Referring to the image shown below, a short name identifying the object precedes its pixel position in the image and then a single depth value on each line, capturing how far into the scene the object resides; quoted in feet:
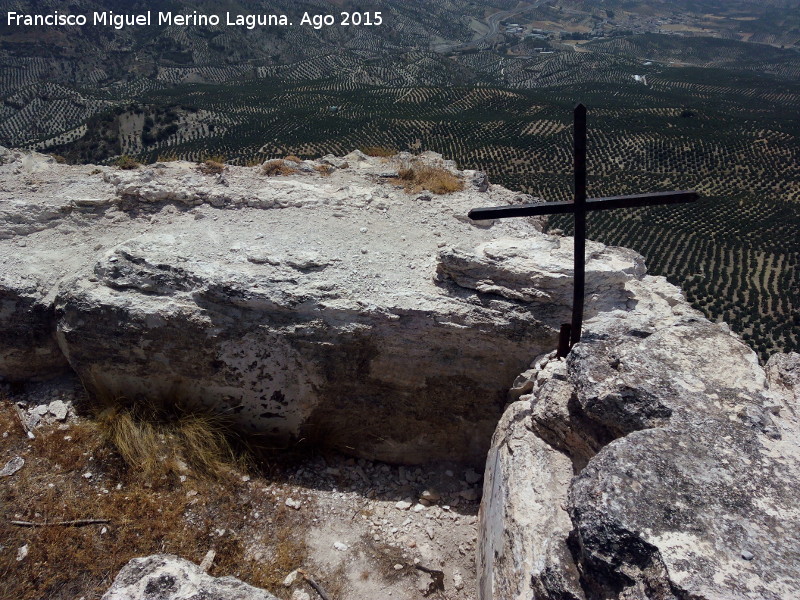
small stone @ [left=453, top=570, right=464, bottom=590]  16.24
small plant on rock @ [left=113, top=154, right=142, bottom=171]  28.86
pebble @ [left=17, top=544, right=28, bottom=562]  15.06
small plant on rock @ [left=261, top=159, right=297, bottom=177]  28.45
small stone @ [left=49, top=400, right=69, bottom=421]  19.97
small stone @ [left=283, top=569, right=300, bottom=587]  15.76
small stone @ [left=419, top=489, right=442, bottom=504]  18.94
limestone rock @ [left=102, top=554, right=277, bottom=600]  11.93
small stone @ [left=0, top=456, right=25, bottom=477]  17.57
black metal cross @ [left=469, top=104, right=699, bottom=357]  13.24
